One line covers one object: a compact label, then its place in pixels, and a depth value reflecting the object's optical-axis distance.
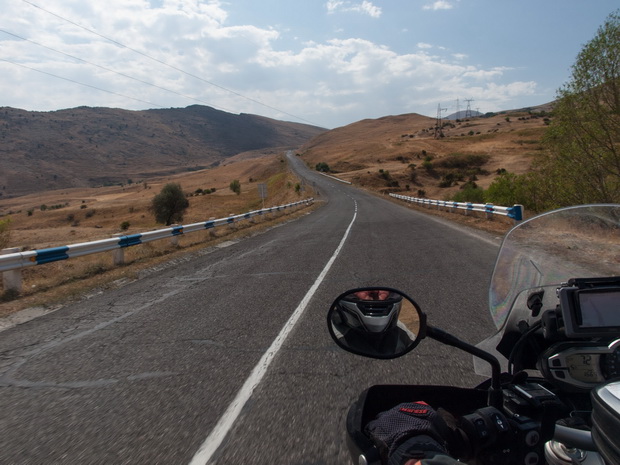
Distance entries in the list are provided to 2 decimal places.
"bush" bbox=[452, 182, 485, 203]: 37.40
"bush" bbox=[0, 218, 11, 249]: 19.06
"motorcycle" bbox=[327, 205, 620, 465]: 1.68
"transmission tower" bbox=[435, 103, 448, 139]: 131.95
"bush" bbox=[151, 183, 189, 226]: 54.00
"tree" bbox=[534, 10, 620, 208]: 14.68
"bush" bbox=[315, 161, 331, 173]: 106.31
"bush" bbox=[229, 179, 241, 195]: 80.04
